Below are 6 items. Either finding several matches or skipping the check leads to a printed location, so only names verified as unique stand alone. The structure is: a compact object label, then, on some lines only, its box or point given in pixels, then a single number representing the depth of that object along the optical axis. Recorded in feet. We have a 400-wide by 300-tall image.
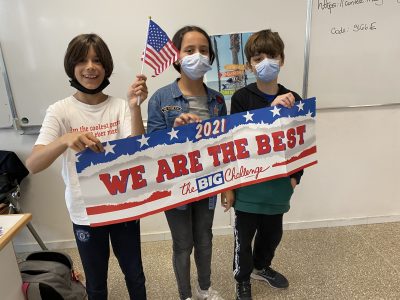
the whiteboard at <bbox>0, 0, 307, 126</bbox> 6.71
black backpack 6.88
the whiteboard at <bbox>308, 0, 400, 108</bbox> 7.04
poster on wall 6.99
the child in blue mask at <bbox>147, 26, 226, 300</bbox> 4.39
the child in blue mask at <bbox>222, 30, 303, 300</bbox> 4.83
